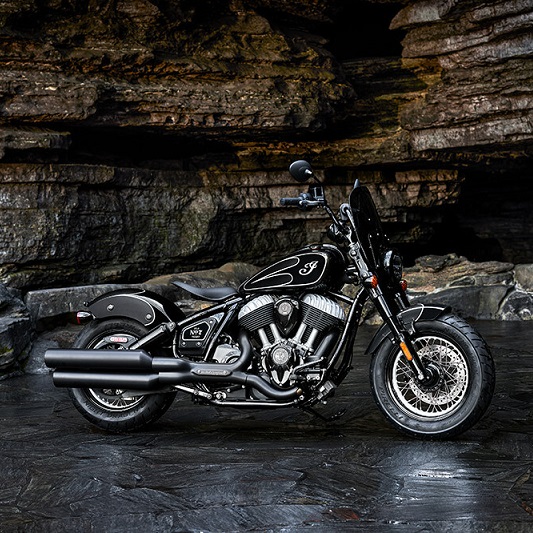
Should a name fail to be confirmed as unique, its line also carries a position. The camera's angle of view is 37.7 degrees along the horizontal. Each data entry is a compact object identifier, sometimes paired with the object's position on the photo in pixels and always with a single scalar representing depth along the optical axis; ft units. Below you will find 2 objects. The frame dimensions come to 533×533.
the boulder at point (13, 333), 22.53
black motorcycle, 13.83
